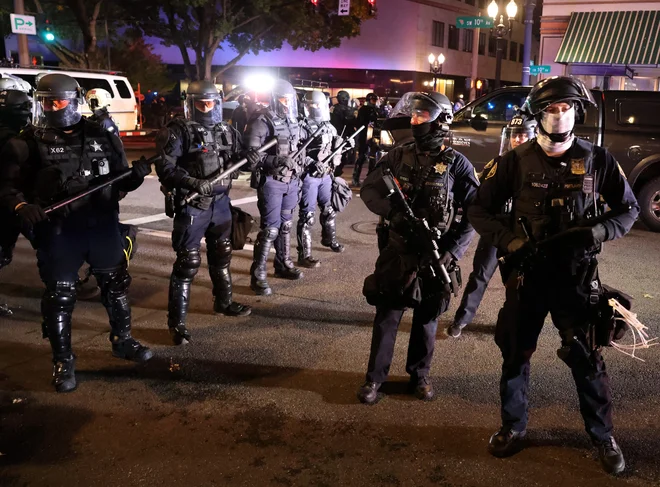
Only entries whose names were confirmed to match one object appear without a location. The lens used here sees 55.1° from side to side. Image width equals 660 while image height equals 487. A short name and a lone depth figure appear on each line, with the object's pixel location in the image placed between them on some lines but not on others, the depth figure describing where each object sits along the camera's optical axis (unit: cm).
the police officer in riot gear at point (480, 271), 541
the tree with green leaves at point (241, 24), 2695
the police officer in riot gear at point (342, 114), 1304
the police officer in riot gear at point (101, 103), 772
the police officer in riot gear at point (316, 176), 736
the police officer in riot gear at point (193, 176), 500
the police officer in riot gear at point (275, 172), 635
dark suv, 962
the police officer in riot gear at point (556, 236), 325
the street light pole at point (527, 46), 1628
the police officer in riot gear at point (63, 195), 423
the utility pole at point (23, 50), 1739
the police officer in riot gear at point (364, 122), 1316
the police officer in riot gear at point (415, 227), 397
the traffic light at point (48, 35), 2105
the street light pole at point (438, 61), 3206
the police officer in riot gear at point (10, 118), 553
